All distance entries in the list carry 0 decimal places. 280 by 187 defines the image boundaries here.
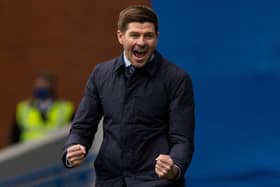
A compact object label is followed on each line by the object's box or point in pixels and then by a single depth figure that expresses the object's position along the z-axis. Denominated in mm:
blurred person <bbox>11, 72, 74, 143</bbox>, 21993
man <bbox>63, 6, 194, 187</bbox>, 10689
